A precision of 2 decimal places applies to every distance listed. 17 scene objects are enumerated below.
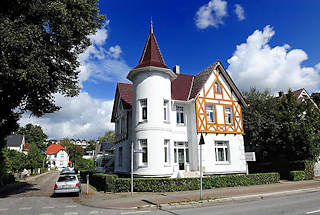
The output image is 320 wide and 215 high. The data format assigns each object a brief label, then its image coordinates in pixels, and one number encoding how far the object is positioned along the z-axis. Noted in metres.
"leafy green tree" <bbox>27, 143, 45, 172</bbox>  43.83
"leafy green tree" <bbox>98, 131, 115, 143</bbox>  68.36
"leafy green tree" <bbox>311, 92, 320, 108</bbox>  48.45
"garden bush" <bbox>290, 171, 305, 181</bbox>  20.67
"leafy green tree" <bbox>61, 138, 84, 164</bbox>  81.25
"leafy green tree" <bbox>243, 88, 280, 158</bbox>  24.29
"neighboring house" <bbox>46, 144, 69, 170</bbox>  92.75
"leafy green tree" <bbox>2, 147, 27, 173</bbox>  34.72
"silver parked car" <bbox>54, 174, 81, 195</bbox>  14.20
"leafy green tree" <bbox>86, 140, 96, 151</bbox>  107.18
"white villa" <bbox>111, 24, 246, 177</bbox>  17.67
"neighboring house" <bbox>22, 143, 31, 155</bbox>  73.51
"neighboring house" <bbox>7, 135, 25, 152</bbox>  63.88
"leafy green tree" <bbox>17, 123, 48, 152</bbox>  86.06
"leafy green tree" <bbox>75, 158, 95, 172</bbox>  46.62
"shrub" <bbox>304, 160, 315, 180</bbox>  21.58
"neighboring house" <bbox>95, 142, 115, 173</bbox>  28.32
